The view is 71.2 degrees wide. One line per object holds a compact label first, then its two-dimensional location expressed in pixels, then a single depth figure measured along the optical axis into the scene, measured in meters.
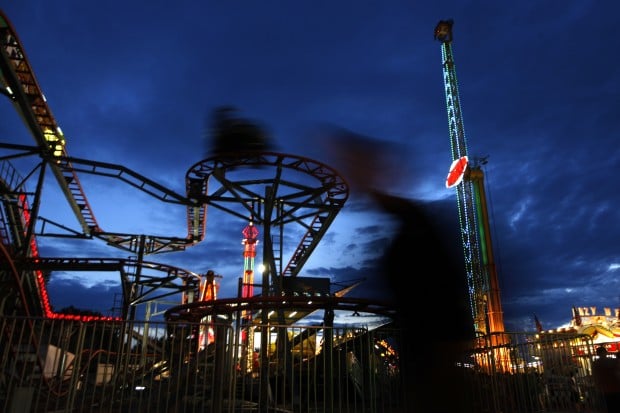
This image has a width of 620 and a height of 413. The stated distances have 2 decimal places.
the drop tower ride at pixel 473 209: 42.97
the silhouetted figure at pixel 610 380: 7.29
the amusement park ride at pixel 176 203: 14.33
